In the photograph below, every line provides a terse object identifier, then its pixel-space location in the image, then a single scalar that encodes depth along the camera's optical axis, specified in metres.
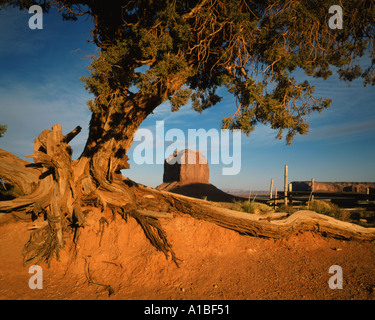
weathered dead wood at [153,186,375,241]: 5.87
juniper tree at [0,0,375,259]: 5.14
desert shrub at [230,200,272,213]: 8.10
